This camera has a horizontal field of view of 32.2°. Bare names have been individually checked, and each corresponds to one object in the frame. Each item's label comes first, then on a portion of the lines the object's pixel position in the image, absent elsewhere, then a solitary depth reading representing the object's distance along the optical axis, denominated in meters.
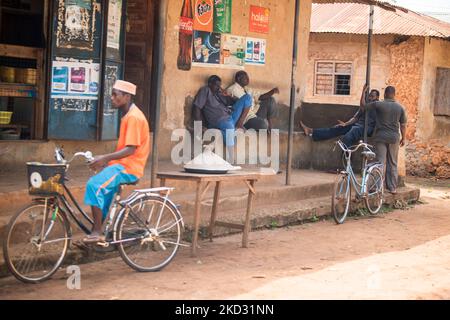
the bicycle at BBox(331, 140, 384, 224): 10.84
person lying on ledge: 13.41
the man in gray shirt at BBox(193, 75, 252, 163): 11.59
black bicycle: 6.50
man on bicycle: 6.81
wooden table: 7.71
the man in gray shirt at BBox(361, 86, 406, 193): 12.48
